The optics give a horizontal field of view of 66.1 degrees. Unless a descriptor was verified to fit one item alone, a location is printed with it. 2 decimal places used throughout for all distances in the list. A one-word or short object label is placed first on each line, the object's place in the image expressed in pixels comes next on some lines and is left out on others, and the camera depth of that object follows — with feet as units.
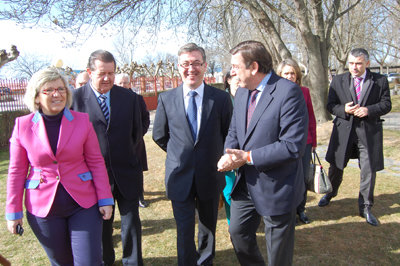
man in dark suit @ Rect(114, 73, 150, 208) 13.56
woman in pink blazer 7.10
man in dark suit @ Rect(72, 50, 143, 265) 9.49
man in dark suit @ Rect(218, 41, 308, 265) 6.96
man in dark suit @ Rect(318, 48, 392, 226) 12.85
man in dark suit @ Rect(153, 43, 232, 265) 9.24
